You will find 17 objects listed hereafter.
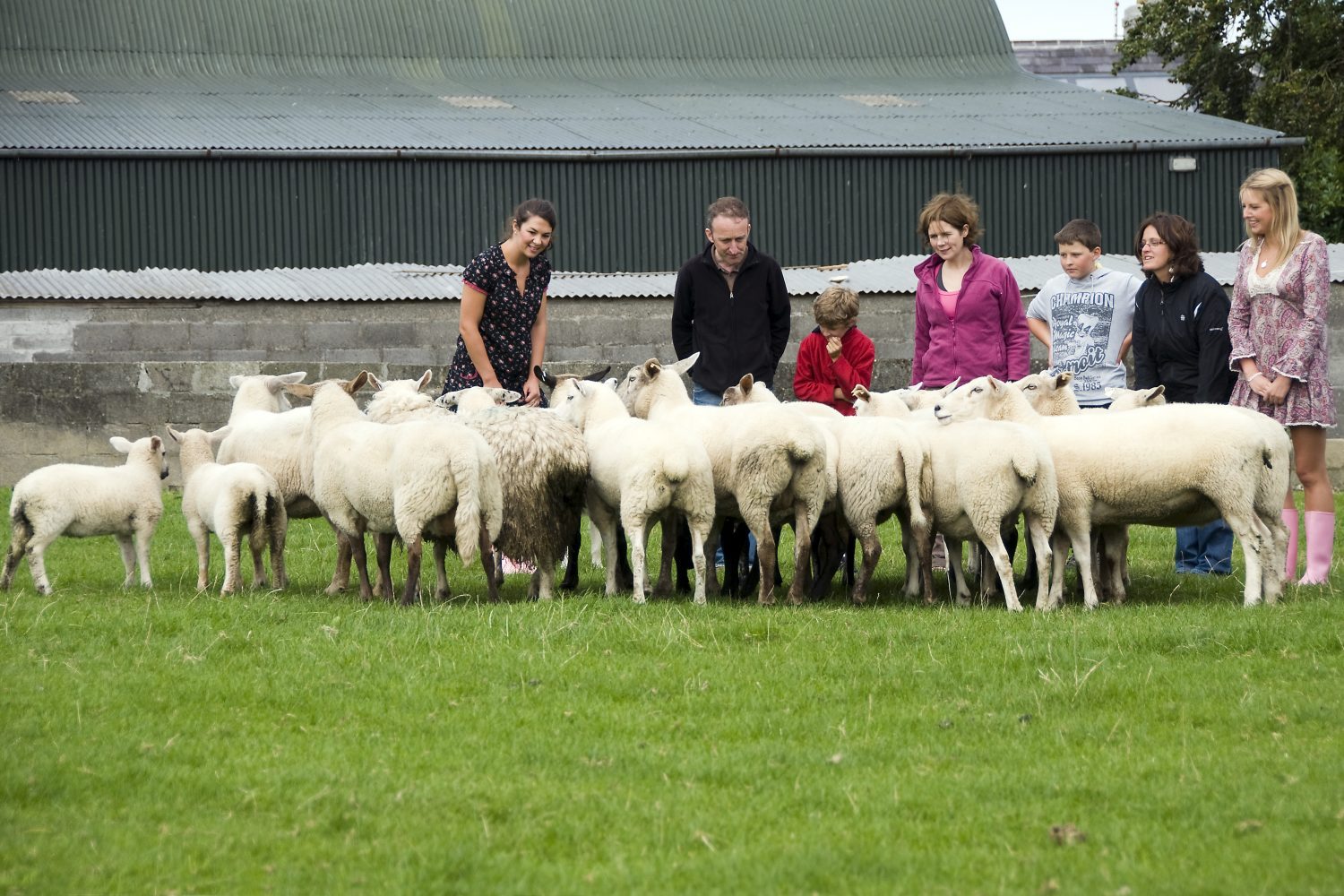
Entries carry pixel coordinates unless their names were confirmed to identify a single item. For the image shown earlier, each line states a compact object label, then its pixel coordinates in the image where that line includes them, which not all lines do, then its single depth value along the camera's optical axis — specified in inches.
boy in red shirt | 844.0
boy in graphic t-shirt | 816.3
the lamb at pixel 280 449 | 814.5
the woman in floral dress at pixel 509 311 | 784.3
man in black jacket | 818.8
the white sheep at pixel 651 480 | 699.4
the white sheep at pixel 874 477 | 708.7
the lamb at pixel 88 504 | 743.1
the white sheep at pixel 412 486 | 690.8
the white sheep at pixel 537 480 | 730.2
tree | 2198.6
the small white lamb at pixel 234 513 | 741.9
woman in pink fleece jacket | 784.3
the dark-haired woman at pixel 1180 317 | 788.0
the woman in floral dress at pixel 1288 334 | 722.2
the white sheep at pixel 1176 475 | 678.5
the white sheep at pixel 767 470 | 703.1
